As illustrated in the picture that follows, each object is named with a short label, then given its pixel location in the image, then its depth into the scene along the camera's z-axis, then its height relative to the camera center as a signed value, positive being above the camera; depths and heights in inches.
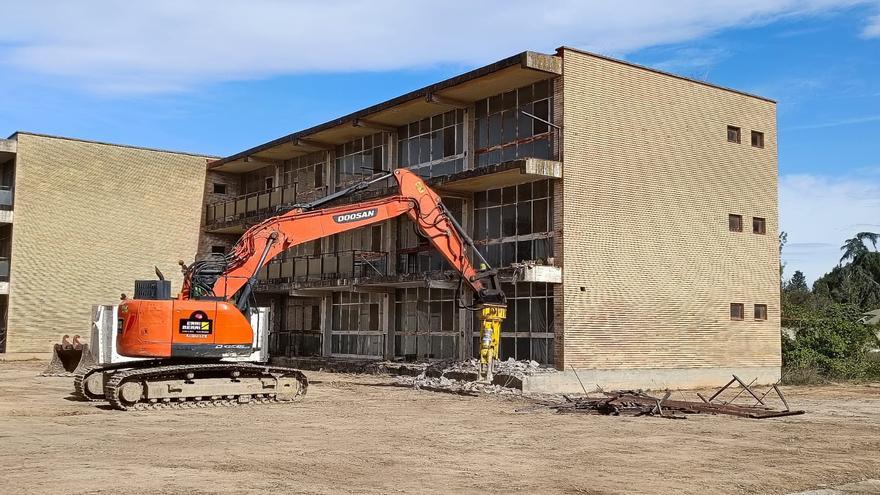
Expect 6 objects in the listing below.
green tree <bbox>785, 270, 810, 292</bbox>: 4494.3 +243.1
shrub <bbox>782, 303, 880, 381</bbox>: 1325.0 -25.5
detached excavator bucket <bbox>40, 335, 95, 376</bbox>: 1178.1 -51.1
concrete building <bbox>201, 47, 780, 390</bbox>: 1038.4 +124.9
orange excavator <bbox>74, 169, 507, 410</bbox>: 743.1 -13.2
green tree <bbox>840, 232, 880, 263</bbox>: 3435.3 +310.3
